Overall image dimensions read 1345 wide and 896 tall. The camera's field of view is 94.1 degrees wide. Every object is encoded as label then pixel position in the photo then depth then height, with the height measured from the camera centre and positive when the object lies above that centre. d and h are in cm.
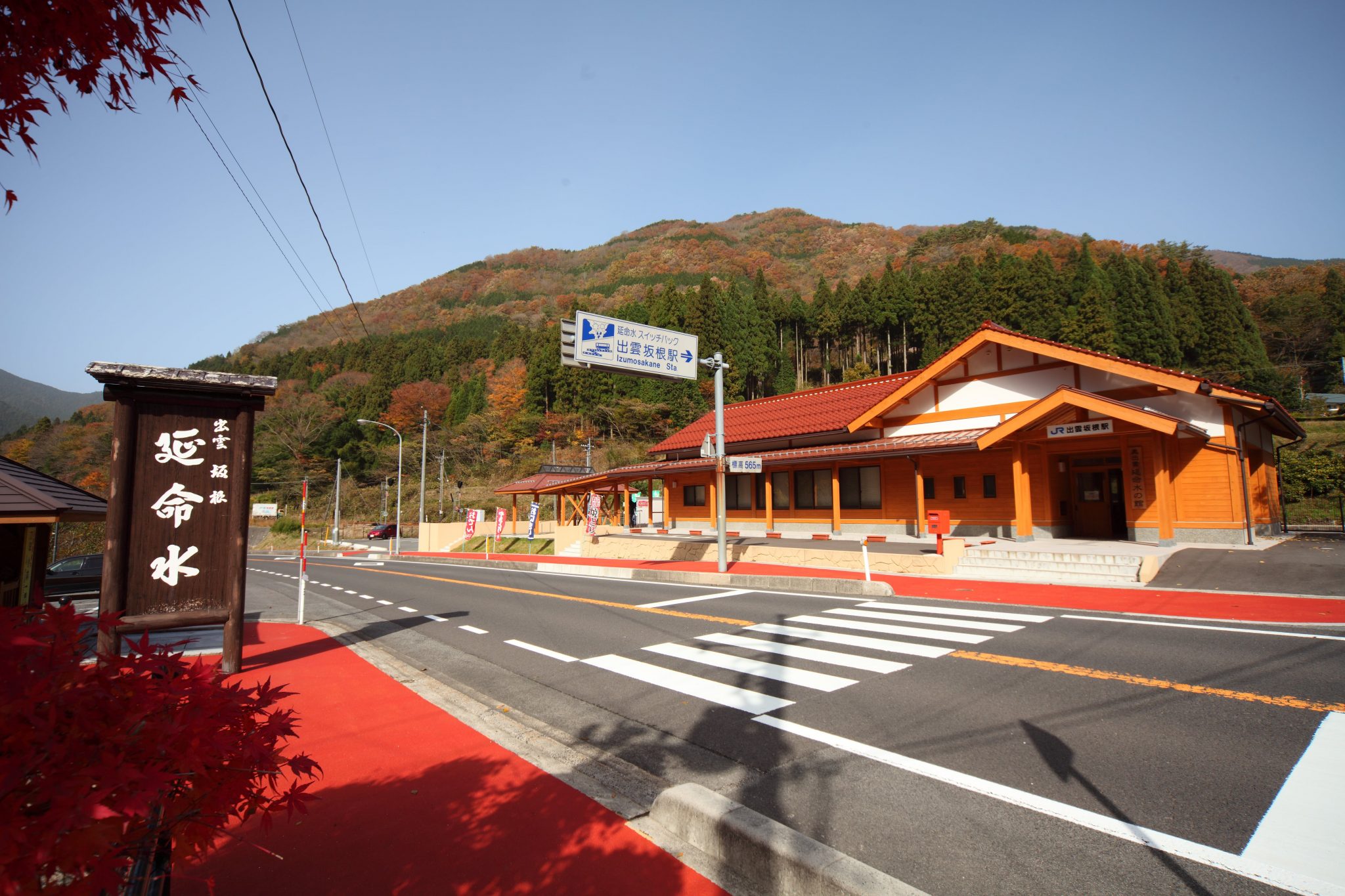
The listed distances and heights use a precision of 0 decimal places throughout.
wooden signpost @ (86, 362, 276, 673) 654 +13
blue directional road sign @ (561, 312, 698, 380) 1348 +361
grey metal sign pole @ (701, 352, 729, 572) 1548 +136
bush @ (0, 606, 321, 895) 141 -66
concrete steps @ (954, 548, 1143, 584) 1298 -147
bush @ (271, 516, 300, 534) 5259 -154
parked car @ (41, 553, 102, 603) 1369 -157
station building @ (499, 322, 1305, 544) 1567 +146
